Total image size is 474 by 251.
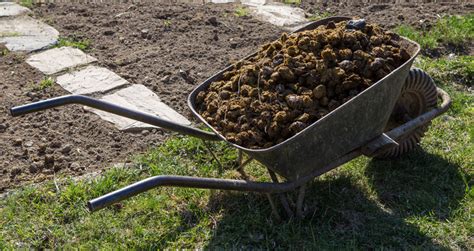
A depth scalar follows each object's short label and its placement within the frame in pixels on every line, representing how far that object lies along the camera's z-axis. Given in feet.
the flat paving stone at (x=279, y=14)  21.49
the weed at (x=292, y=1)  23.45
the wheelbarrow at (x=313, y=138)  10.87
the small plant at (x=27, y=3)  22.82
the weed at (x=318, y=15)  21.88
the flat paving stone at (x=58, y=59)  18.37
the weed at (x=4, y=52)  19.17
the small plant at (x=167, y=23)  20.83
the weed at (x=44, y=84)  17.17
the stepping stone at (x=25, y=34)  19.62
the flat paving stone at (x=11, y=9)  22.03
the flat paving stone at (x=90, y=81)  17.21
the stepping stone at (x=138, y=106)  15.70
